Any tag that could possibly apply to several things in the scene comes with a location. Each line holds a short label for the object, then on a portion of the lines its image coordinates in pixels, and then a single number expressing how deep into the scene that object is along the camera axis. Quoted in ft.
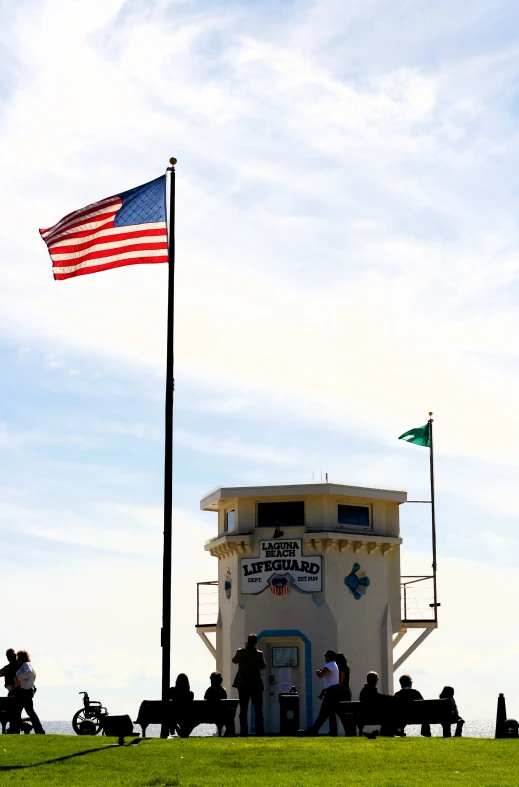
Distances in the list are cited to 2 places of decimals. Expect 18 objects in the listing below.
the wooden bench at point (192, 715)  79.56
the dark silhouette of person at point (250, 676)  87.04
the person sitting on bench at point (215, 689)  86.13
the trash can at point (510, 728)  84.02
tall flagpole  76.23
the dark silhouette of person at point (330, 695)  83.56
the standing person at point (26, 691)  86.12
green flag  136.05
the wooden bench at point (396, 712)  81.15
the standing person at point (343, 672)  92.46
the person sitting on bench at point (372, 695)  81.75
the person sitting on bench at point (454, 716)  84.92
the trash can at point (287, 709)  87.45
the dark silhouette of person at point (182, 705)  79.61
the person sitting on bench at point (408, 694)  88.85
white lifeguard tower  118.32
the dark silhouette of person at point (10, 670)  89.46
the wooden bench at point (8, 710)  86.74
